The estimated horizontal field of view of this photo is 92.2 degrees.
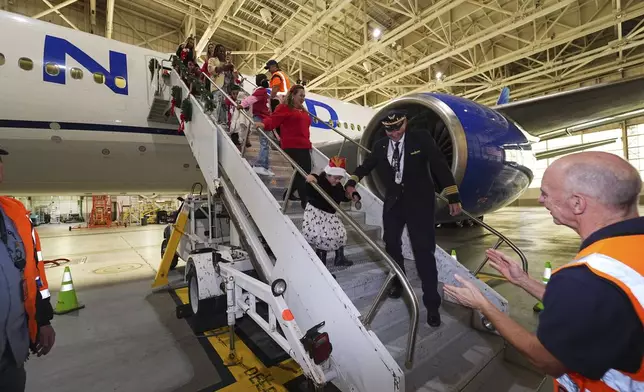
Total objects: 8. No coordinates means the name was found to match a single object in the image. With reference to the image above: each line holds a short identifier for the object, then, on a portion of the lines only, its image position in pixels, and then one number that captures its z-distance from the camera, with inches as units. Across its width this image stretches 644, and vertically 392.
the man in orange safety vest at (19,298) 44.5
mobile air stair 60.3
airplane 142.4
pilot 79.1
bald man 24.4
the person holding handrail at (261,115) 149.0
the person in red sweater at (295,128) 119.5
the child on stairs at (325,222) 91.2
